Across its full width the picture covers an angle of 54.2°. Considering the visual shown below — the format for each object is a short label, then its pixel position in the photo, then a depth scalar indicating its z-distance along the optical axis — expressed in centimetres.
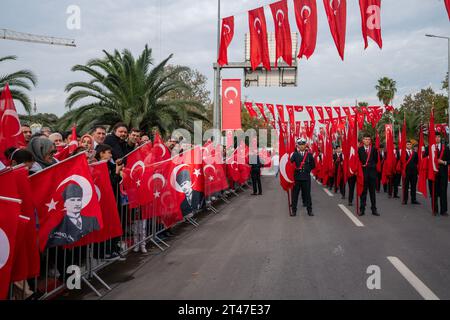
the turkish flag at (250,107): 2674
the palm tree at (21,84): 1711
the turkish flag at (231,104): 1795
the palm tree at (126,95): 1966
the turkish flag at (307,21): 1068
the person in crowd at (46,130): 889
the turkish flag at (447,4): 870
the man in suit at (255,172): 1692
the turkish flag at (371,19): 997
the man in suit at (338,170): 1551
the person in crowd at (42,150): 546
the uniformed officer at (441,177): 1059
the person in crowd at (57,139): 816
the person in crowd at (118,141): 748
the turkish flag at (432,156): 1058
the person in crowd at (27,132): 751
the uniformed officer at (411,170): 1321
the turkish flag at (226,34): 1302
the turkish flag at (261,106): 2703
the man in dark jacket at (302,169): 1114
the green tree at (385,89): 6582
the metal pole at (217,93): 1966
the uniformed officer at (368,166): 1080
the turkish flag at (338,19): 1027
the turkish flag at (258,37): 1187
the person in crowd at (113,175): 633
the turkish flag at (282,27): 1103
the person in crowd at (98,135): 794
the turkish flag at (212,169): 1155
